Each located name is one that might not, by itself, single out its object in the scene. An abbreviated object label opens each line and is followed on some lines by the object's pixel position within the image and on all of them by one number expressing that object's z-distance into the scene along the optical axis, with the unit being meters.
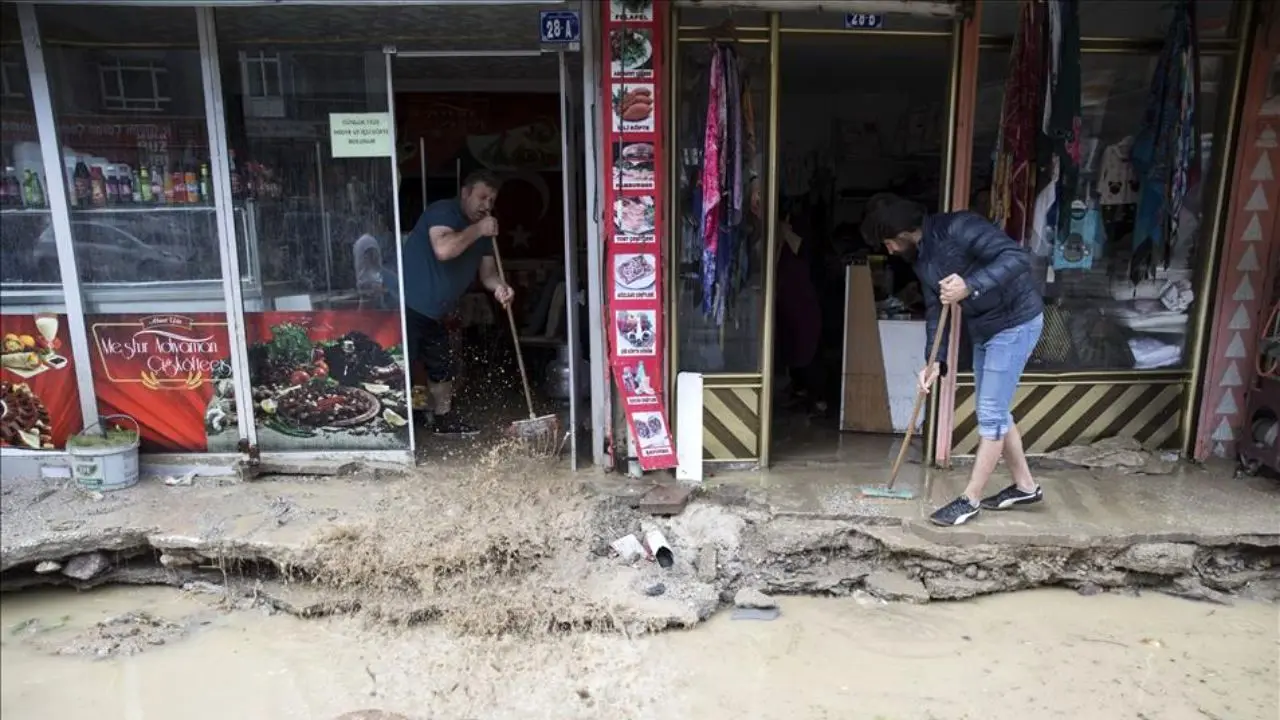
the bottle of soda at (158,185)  4.89
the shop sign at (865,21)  4.79
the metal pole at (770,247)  4.72
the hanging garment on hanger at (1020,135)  4.80
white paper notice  4.85
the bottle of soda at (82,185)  4.84
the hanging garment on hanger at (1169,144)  4.79
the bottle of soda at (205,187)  4.87
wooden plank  5.93
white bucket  4.80
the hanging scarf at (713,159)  4.66
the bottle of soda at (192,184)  4.90
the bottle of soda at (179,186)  4.89
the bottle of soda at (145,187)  4.89
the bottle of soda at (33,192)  4.82
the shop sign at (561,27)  4.65
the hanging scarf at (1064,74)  4.71
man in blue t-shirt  5.42
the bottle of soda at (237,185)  4.89
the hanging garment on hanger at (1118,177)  5.13
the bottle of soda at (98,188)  4.86
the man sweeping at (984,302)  4.22
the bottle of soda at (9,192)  4.81
